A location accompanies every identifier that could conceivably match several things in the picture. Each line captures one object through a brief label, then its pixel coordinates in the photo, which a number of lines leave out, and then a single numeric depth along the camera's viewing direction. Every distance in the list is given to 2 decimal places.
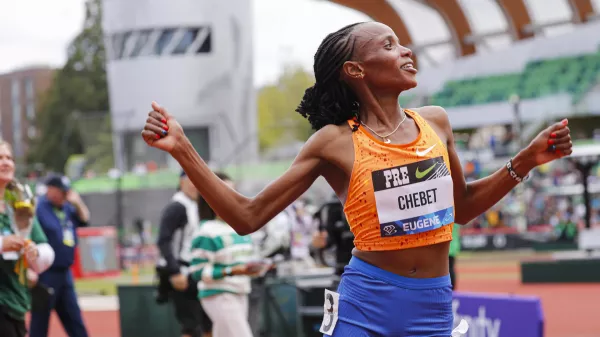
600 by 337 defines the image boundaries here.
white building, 46.16
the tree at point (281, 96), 111.44
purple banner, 7.51
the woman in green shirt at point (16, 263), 6.29
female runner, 3.71
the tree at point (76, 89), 71.56
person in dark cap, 9.52
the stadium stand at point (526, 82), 37.97
